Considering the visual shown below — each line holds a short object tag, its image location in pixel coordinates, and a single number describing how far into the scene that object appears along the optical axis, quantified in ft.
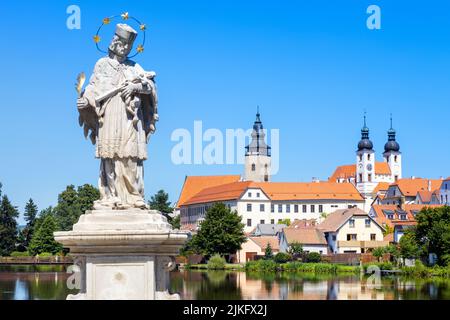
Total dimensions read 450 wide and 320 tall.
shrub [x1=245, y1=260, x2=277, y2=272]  299.38
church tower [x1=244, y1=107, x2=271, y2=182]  610.65
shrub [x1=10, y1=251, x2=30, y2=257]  333.37
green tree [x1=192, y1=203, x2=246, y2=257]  319.88
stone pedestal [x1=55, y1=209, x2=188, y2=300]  35.19
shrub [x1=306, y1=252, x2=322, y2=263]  320.70
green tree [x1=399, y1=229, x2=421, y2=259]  254.47
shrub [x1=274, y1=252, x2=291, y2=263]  316.81
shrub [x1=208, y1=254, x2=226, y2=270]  304.97
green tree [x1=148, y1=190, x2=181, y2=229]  399.03
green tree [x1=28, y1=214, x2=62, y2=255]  318.65
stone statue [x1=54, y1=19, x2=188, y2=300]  35.22
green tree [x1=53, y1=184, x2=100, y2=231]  333.62
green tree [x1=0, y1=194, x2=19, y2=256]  345.51
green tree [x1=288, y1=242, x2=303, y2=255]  332.80
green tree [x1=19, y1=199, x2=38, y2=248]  367.25
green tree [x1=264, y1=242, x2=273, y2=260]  331.69
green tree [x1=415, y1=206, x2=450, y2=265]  240.53
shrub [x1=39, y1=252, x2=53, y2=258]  310.63
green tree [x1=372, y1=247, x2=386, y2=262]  302.45
